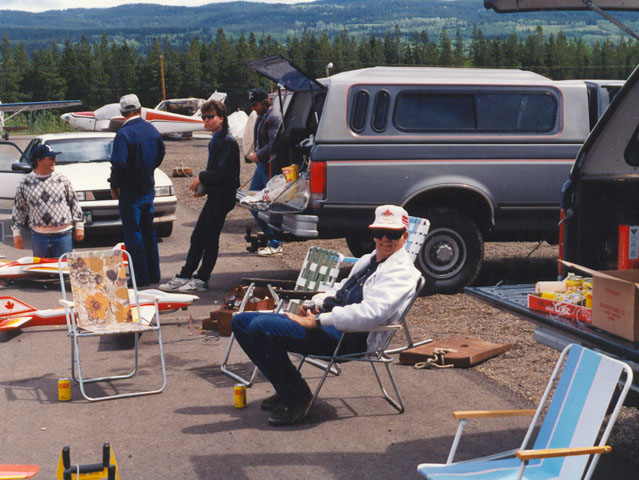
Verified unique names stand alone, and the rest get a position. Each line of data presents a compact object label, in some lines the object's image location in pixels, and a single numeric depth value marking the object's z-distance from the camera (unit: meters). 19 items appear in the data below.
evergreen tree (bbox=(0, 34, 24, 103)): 115.94
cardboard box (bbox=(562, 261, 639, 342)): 4.02
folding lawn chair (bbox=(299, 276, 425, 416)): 5.51
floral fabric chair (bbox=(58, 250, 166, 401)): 6.63
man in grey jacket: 11.41
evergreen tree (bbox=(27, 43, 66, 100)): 117.75
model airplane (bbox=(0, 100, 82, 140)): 35.66
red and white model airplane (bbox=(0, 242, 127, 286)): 9.43
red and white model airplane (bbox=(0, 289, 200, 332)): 7.84
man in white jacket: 5.43
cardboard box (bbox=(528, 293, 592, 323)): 4.47
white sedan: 12.36
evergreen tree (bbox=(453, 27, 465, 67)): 143.18
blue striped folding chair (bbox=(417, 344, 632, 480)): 3.71
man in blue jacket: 9.42
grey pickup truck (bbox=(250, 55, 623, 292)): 8.91
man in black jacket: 9.46
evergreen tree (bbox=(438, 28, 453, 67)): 140.75
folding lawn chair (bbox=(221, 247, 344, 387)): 6.62
